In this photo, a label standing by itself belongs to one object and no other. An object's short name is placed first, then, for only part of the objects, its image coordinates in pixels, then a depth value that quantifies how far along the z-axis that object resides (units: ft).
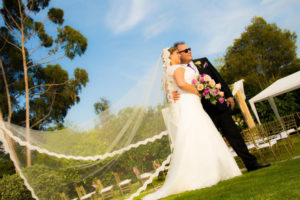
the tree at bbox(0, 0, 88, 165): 61.11
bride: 14.03
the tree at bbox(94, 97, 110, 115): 144.70
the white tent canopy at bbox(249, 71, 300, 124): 34.47
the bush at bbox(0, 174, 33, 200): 23.85
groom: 15.35
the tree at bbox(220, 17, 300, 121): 105.70
